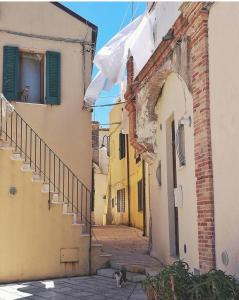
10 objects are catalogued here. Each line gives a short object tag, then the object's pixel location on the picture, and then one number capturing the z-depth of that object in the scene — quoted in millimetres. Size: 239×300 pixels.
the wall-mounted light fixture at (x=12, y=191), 10070
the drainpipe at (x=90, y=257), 10526
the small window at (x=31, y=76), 12172
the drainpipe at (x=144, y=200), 16734
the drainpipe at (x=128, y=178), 21600
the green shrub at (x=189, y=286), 4785
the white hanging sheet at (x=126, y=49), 10727
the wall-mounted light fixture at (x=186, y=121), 7777
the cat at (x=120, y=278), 8711
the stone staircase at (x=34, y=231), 9945
